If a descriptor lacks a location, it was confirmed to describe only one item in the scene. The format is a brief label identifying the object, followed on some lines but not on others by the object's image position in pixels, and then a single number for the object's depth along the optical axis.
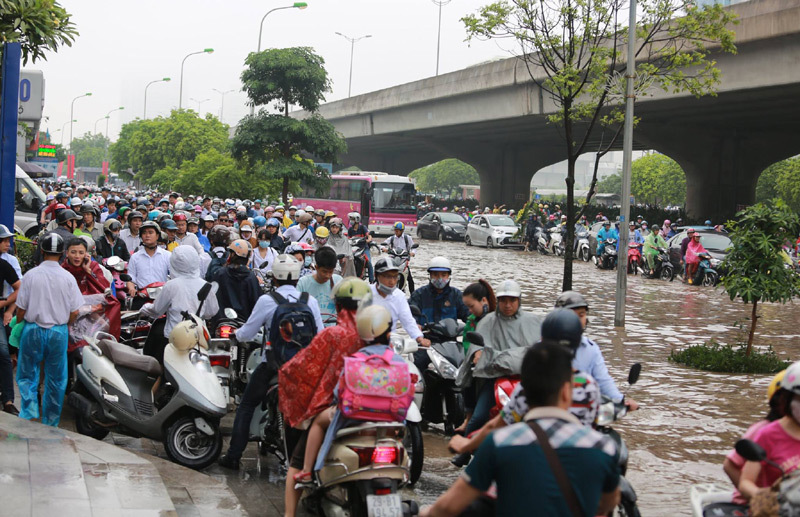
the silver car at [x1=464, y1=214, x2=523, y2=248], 40.12
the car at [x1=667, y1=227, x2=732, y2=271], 26.44
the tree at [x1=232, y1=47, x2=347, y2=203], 30.95
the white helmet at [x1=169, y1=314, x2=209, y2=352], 7.40
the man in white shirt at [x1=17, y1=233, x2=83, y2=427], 7.78
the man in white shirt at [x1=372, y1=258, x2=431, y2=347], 8.08
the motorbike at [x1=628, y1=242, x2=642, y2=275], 29.20
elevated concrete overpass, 26.34
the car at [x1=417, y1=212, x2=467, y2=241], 45.62
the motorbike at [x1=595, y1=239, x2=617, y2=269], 30.89
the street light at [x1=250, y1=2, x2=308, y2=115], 37.53
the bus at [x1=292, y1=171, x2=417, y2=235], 44.34
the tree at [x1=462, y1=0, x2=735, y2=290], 19.12
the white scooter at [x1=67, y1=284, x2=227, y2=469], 7.29
